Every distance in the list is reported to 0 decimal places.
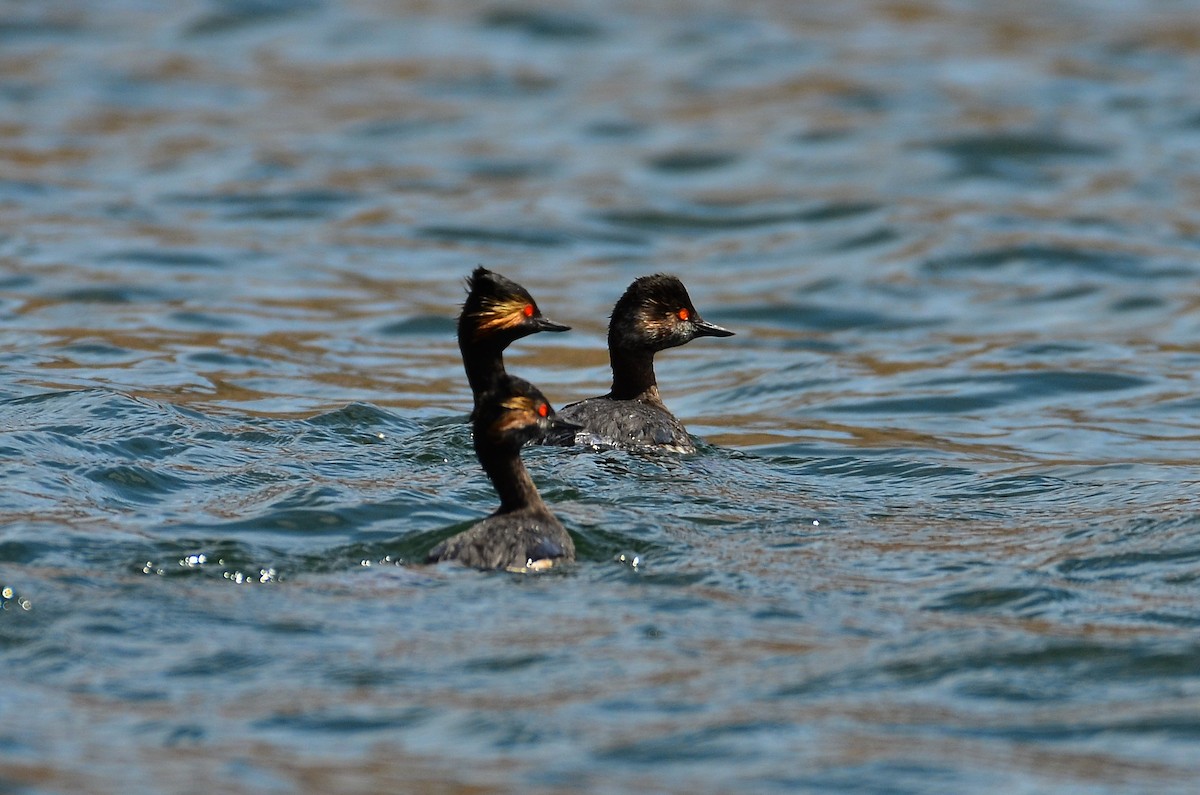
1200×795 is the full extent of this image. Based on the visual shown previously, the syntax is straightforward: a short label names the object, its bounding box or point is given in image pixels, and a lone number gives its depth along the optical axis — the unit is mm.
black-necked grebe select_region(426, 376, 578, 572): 15383
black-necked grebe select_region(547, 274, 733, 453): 21656
